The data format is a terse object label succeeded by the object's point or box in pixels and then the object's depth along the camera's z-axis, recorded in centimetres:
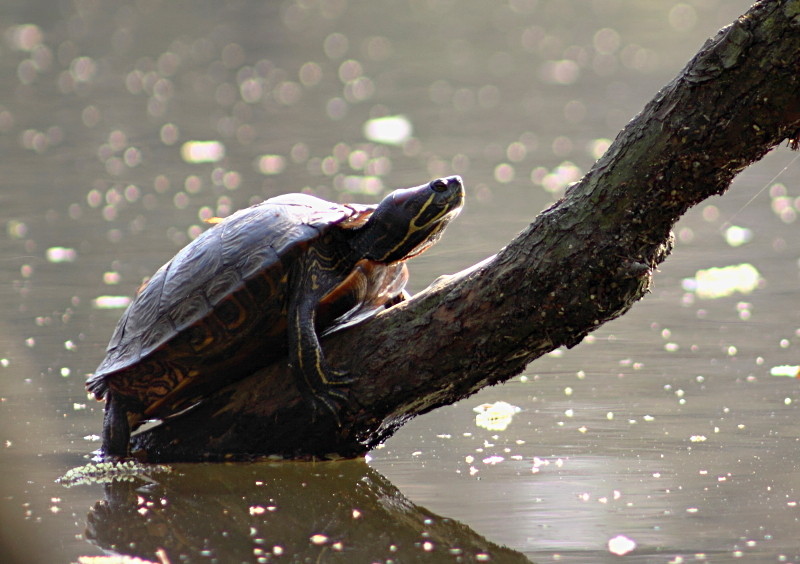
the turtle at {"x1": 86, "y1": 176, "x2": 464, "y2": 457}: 687
